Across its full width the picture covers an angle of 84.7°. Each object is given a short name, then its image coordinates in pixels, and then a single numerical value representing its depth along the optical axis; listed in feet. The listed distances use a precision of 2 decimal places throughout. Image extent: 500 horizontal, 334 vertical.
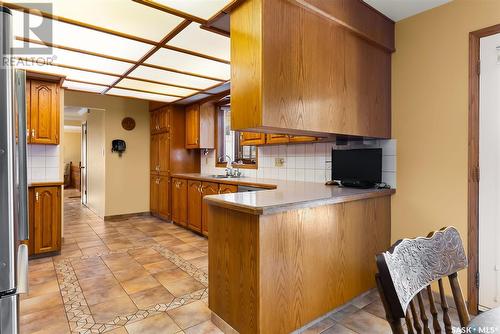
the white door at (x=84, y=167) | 23.32
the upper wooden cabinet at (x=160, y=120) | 17.60
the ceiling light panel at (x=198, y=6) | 6.38
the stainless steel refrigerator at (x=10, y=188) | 2.55
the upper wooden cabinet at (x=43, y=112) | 11.53
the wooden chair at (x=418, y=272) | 2.43
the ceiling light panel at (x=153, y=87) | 12.60
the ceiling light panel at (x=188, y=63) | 9.37
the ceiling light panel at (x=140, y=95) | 14.28
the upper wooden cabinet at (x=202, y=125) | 16.34
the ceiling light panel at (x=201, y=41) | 7.78
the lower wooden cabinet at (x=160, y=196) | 17.46
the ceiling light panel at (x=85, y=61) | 8.94
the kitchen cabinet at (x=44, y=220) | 10.85
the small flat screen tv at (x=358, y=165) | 8.40
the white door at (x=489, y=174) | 6.69
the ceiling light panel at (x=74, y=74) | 10.45
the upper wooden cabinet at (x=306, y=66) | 5.63
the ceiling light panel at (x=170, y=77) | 10.95
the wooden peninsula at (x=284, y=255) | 5.43
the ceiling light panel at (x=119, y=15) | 6.36
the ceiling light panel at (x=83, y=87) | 12.71
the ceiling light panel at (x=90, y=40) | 7.24
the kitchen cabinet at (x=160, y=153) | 17.52
